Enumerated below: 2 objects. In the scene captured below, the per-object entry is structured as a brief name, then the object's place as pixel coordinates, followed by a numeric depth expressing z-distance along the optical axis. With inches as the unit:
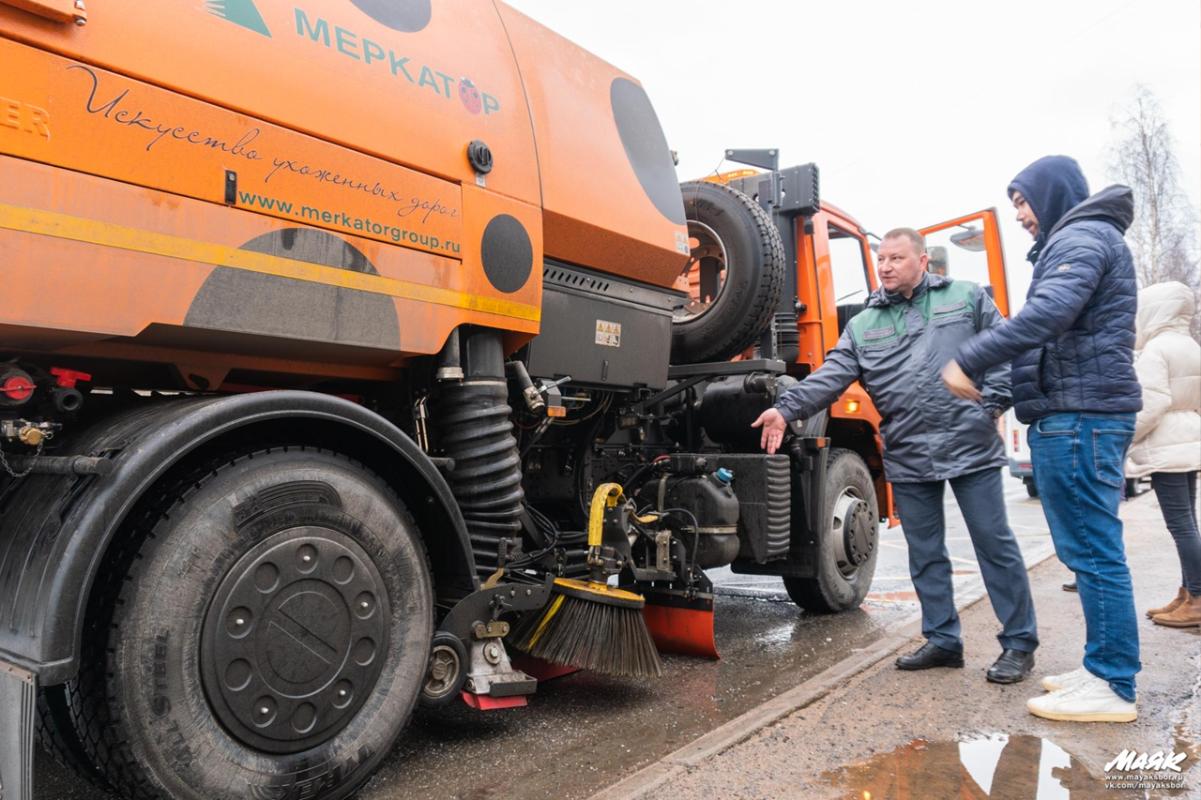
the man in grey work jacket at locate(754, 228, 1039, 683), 140.9
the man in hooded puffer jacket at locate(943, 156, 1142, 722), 118.4
